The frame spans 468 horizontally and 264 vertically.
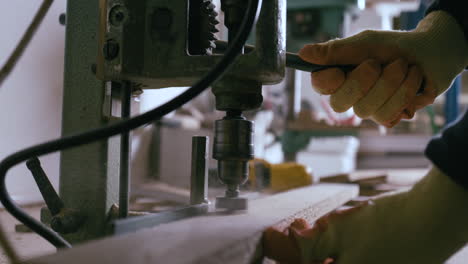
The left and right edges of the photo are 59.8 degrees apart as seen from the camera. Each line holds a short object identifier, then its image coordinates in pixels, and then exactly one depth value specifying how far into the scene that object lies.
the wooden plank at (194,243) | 0.42
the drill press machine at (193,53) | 0.64
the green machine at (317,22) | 2.14
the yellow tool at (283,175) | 1.55
